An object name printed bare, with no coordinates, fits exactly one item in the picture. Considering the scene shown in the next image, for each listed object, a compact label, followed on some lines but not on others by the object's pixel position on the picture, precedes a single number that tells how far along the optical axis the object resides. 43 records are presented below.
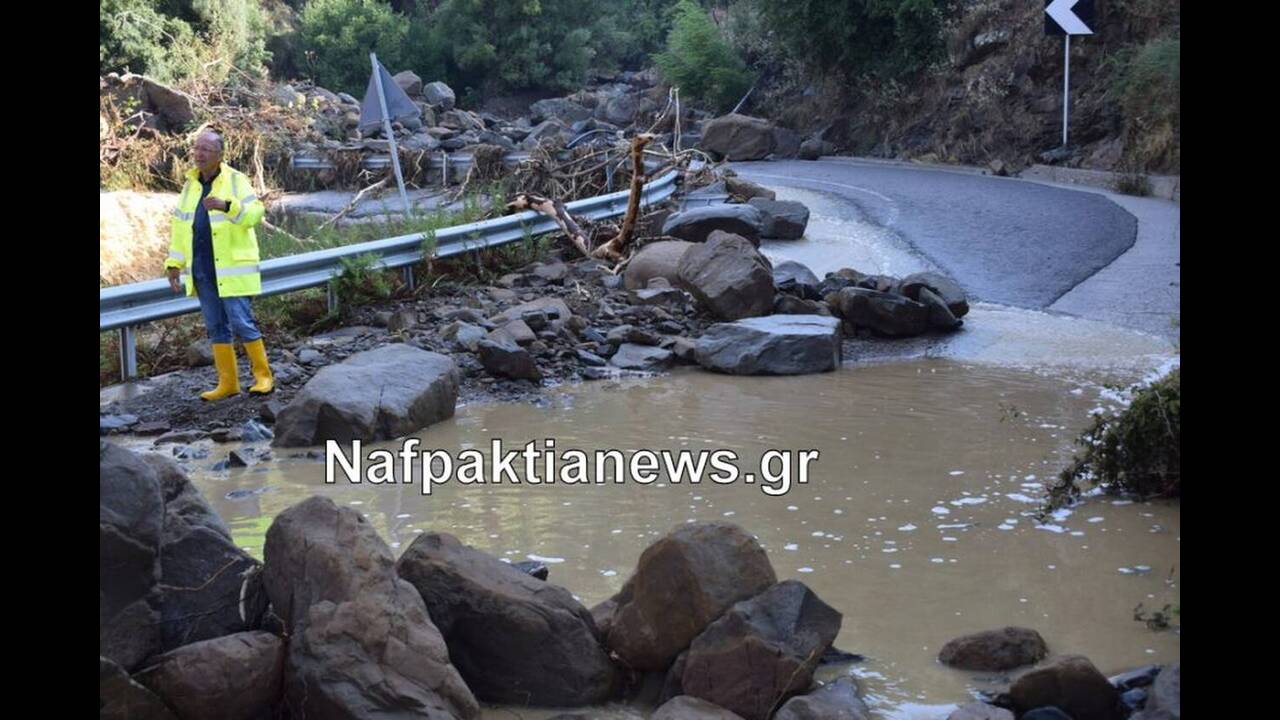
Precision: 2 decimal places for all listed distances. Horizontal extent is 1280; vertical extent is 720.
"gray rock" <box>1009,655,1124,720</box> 4.12
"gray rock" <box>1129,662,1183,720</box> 3.82
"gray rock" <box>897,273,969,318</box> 11.35
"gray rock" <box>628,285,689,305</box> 11.51
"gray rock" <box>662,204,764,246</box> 13.75
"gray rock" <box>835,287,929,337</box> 11.09
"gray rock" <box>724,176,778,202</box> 17.19
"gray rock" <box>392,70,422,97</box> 38.19
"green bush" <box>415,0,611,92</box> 48.53
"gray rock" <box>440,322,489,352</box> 10.05
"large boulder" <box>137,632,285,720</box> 3.99
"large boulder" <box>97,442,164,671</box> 4.12
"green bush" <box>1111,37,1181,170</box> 20.78
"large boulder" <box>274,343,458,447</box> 8.01
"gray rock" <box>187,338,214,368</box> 10.02
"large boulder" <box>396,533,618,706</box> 4.47
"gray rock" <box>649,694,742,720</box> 4.01
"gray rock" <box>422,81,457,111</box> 36.75
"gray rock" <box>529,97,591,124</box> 43.55
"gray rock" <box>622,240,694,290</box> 12.24
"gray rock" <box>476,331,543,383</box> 9.63
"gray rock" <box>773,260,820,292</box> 11.77
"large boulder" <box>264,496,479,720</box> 3.96
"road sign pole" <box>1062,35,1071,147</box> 23.29
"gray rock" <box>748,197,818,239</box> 14.93
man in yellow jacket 9.14
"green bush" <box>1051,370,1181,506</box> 6.48
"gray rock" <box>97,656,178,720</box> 3.81
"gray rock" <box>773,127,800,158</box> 30.06
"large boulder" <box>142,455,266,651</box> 4.34
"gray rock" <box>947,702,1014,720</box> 3.99
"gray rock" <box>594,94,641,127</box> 41.47
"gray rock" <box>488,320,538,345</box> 10.05
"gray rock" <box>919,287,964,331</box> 11.15
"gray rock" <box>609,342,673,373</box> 10.25
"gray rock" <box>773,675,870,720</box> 4.02
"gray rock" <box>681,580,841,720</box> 4.20
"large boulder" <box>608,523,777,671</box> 4.48
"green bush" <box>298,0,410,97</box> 47.66
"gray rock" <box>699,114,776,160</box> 29.03
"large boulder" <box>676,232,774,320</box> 11.15
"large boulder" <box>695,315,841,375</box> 10.04
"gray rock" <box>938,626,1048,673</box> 4.60
